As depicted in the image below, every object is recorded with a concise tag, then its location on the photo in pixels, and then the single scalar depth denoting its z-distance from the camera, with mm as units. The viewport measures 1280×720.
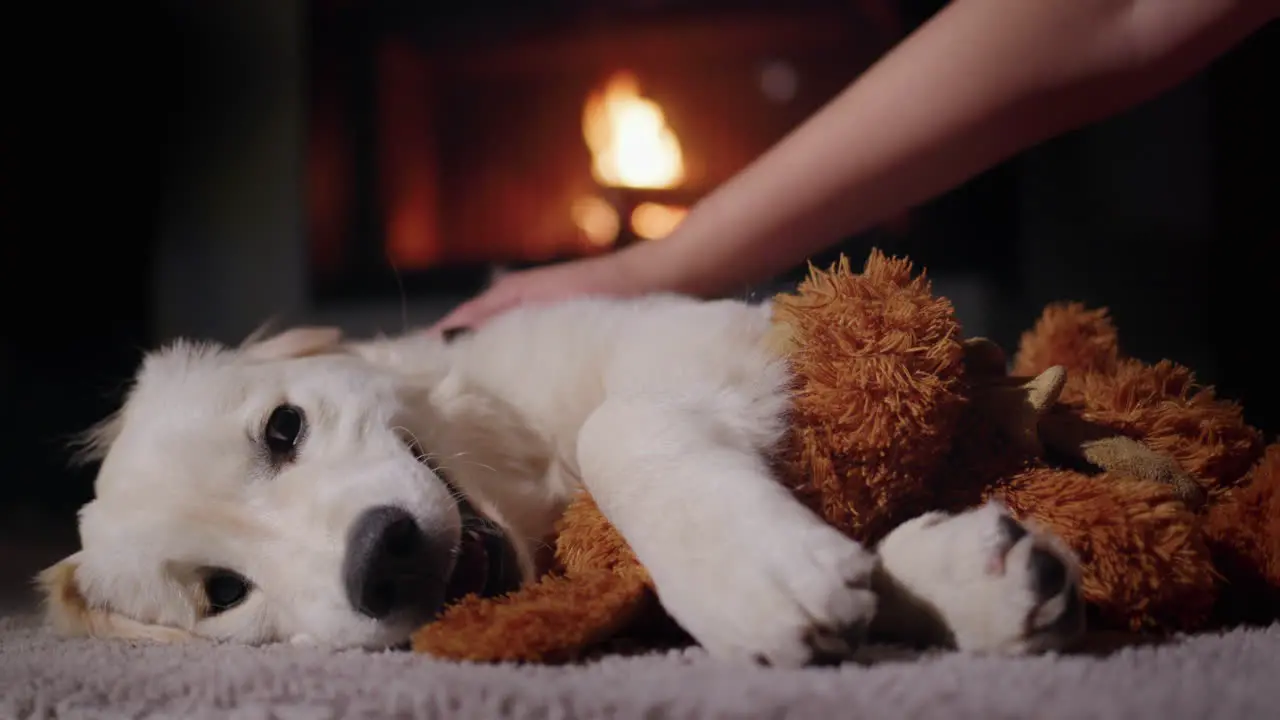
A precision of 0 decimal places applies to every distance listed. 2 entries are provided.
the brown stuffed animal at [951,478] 686
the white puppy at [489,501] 606
